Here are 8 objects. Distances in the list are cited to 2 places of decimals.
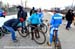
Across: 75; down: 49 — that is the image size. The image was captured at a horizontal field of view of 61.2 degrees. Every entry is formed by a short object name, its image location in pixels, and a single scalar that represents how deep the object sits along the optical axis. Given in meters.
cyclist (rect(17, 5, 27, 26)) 3.72
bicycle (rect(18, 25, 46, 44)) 3.03
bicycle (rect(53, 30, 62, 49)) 2.62
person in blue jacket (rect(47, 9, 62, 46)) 2.61
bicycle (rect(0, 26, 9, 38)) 3.50
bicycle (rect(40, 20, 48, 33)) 4.32
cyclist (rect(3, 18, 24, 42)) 3.03
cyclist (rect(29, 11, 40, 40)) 3.28
